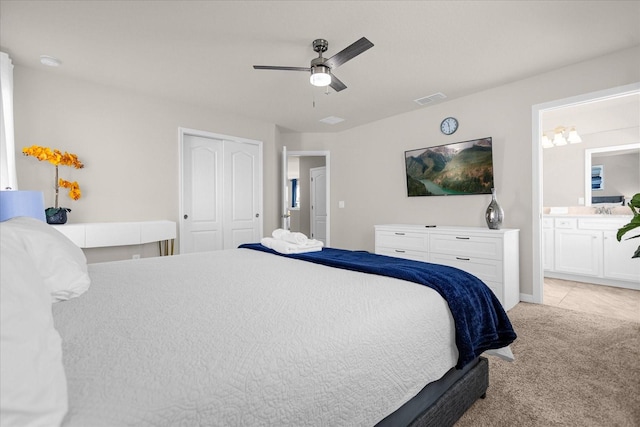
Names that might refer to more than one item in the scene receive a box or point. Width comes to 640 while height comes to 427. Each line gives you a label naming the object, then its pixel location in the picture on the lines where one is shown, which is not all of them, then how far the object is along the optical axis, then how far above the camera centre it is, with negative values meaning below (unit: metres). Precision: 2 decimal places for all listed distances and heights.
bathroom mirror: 4.39 +0.50
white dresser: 3.15 -0.48
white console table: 2.95 -0.22
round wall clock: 4.02 +1.11
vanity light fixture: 4.52 +1.08
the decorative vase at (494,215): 3.38 -0.08
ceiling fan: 2.19 +1.12
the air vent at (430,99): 3.82 +1.43
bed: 0.60 -0.36
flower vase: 2.95 -0.03
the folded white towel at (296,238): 2.36 -0.22
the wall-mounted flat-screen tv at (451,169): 3.71 +0.52
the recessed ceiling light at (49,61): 2.83 +1.44
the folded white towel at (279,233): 2.51 -0.19
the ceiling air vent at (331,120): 4.73 +1.42
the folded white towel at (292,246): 2.29 -0.28
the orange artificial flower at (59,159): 2.91 +0.53
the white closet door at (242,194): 4.53 +0.26
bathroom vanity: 3.83 -0.59
